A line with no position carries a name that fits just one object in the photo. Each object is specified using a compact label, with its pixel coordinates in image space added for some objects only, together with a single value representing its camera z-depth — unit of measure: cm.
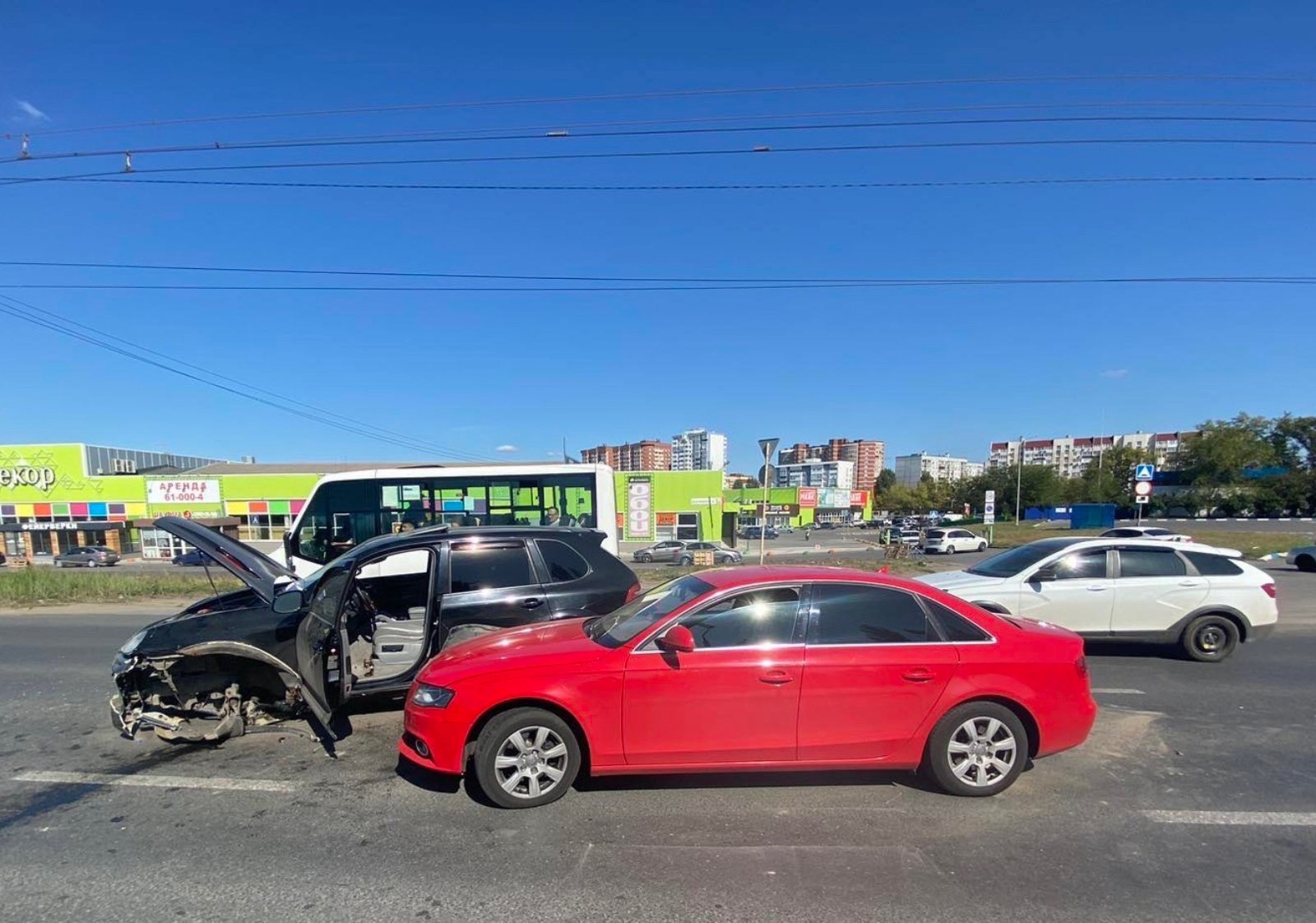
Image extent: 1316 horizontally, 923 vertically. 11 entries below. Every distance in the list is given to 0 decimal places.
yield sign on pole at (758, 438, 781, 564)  1241
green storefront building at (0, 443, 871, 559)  4459
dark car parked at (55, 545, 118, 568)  3991
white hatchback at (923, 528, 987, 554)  4066
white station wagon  762
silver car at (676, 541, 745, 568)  2956
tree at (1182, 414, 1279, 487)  7506
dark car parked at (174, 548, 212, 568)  3077
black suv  473
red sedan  379
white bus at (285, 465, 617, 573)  1142
